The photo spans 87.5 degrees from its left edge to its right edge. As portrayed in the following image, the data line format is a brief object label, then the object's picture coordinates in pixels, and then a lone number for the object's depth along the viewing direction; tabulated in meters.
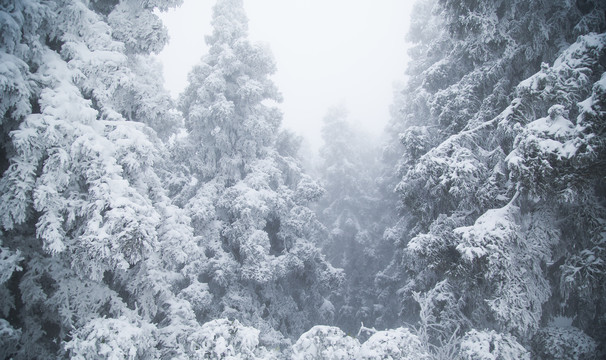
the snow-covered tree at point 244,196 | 11.49
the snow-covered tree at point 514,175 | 5.97
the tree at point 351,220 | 21.12
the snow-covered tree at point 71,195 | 4.93
